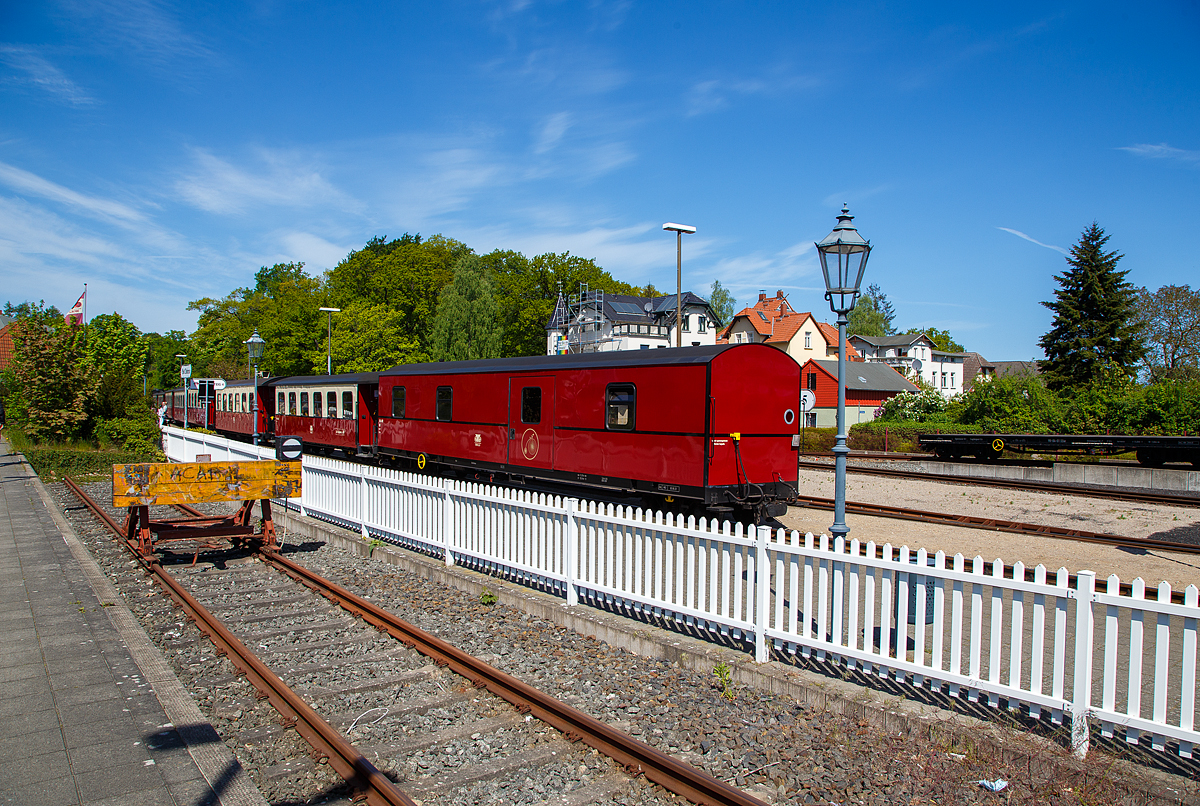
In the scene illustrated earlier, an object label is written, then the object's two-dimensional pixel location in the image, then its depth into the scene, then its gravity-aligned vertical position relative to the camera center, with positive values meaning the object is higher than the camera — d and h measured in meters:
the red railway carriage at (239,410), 29.30 -0.89
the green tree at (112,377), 26.27 +0.45
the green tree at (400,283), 59.84 +9.30
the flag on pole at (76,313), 28.94 +3.05
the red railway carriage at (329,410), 21.39 -0.62
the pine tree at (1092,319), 40.88 +4.56
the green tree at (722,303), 101.19 +13.18
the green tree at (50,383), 24.66 +0.18
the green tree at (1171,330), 43.66 +4.31
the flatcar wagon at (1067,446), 21.30 -1.59
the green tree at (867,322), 107.19 +11.37
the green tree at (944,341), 108.09 +8.67
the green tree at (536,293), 71.38 +10.07
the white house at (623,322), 65.25 +6.78
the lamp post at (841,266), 7.34 +1.35
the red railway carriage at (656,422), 11.00 -0.47
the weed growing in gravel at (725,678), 5.42 -2.19
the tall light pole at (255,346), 21.30 +1.33
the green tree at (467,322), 55.03 +5.43
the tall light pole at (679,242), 18.77 +4.20
